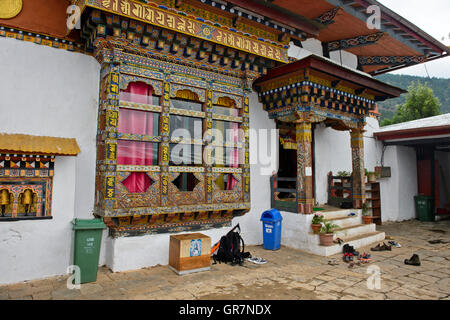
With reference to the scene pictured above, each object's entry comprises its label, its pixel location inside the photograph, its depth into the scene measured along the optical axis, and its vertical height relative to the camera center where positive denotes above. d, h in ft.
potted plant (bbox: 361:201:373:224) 27.58 -3.43
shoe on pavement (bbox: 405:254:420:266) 19.10 -5.33
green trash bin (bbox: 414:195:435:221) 39.45 -3.91
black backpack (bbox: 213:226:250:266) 19.39 -4.76
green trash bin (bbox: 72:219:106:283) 15.30 -3.65
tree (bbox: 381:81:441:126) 79.10 +20.80
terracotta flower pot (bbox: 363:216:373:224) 27.55 -3.71
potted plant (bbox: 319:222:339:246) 21.88 -4.13
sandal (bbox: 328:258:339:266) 19.40 -5.56
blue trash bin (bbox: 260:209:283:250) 22.82 -3.90
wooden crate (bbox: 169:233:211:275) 17.11 -4.45
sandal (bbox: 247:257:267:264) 19.51 -5.44
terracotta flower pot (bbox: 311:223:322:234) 22.49 -3.64
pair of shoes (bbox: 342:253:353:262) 20.10 -5.39
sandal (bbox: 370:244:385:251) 23.17 -5.46
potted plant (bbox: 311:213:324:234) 22.51 -3.33
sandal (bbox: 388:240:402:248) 24.50 -5.42
